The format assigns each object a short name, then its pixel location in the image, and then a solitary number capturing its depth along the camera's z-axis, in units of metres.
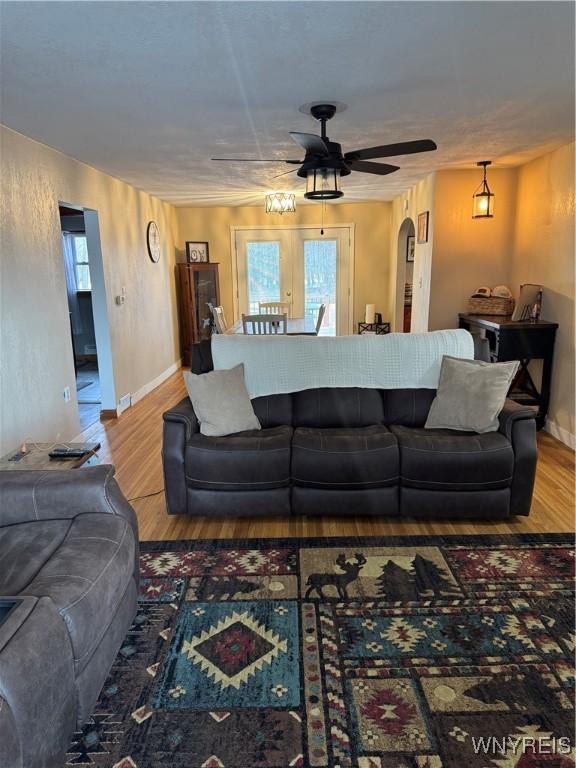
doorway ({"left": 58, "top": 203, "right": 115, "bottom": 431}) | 4.90
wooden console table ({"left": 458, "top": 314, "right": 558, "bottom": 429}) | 4.30
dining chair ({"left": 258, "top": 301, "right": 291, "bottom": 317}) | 6.36
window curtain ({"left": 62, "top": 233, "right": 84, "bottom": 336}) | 7.57
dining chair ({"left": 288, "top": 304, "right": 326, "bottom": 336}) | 5.24
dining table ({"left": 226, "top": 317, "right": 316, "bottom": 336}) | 5.42
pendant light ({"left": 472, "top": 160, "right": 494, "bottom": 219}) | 4.75
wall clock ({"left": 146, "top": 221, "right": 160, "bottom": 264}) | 6.34
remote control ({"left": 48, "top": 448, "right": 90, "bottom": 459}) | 2.70
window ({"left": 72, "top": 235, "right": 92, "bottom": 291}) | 7.69
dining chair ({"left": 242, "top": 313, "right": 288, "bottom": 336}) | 5.22
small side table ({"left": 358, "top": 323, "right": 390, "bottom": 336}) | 7.71
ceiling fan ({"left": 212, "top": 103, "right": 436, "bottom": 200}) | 2.89
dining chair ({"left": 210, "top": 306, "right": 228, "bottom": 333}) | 5.59
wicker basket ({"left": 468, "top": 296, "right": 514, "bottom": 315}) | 4.84
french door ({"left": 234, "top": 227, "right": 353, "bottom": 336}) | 7.83
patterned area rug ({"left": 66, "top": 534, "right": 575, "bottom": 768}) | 1.60
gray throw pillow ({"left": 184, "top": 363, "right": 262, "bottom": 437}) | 3.06
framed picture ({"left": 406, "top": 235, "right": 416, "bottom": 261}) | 7.34
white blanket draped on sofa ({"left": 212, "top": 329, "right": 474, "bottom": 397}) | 3.39
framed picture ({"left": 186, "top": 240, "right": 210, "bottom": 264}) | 7.57
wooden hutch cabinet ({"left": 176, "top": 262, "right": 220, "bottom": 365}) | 7.42
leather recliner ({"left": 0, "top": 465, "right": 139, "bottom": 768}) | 1.32
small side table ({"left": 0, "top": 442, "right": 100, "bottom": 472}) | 2.61
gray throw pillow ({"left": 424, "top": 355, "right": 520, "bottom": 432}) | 3.00
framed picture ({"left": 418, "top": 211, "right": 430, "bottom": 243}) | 5.41
